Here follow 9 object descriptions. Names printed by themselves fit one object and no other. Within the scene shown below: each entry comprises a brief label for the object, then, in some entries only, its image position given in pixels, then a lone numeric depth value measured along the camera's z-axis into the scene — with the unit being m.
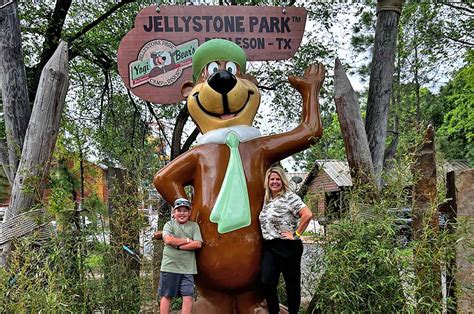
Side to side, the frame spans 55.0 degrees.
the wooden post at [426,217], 2.53
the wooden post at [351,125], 2.98
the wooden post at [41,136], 2.92
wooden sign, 3.43
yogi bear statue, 2.49
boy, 2.43
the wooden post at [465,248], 2.72
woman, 2.39
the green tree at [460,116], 8.43
